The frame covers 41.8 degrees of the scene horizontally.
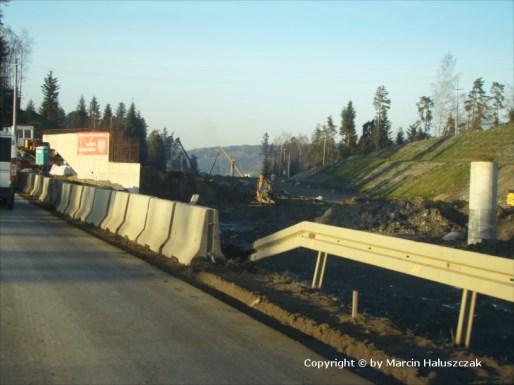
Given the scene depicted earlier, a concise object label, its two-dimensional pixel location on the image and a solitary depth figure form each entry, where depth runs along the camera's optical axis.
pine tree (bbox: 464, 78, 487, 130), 105.81
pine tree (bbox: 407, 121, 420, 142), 120.56
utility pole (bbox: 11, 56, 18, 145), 42.96
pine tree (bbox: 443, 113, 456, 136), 94.28
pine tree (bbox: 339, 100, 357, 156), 117.15
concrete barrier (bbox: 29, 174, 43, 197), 36.19
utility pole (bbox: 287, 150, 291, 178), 127.62
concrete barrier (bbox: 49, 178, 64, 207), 28.50
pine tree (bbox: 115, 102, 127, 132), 147.12
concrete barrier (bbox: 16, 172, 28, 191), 44.28
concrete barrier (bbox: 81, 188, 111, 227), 19.81
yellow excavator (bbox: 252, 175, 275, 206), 43.06
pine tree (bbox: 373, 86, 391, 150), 110.50
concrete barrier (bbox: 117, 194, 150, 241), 15.96
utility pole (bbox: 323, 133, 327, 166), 122.69
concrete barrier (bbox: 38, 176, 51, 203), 31.89
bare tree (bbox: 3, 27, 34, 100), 104.46
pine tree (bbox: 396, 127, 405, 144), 111.90
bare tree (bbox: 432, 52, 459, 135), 88.30
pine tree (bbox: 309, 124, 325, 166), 147.40
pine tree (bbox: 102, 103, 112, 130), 147.98
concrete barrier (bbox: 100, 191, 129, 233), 17.88
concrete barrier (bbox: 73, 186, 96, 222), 21.86
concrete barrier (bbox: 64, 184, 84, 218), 23.81
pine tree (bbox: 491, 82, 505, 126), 108.25
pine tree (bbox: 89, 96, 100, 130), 150.49
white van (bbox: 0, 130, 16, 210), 24.84
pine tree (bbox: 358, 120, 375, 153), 112.32
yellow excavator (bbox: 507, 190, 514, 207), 33.34
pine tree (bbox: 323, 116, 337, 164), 139.25
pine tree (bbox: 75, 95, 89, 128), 149.91
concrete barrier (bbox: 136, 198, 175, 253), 14.09
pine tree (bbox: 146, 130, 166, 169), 125.91
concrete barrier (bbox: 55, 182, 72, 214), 25.89
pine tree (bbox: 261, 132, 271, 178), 130.15
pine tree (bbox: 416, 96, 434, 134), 116.62
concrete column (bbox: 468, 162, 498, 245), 18.25
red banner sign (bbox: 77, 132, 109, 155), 48.28
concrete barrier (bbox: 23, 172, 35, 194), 40.53
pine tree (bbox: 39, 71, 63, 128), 141.50
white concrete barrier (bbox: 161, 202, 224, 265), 12.30
